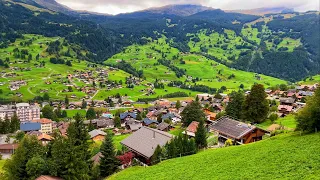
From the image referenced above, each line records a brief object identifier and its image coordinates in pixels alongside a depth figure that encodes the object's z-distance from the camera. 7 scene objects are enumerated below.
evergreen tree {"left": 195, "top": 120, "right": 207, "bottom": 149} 52.41
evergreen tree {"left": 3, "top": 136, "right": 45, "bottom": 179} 44.88
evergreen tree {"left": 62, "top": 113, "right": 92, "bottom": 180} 42.25
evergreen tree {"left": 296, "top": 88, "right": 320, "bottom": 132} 37.84
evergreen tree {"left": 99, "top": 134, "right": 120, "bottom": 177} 47.12
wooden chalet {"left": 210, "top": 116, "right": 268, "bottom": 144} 54.91
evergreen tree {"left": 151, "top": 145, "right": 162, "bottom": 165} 47.08
